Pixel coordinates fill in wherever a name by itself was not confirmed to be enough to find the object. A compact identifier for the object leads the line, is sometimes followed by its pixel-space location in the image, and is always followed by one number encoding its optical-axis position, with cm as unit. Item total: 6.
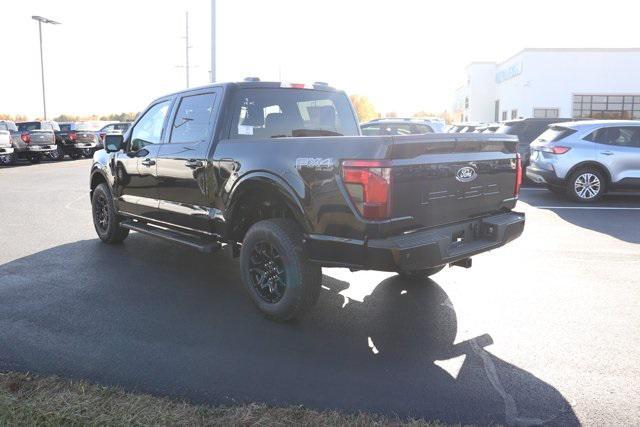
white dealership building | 3756
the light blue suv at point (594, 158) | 1089
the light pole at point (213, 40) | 1980
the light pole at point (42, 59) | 3778
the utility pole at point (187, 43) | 4238
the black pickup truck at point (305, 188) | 380
